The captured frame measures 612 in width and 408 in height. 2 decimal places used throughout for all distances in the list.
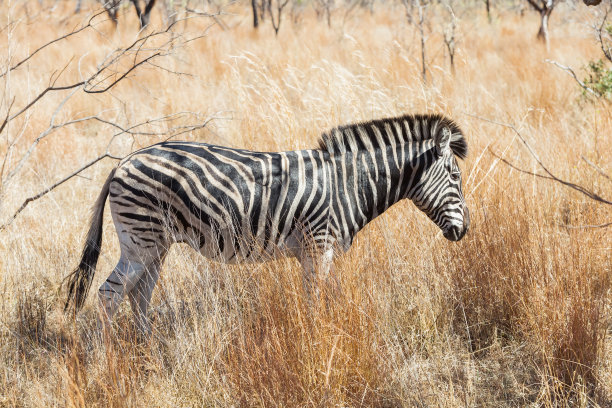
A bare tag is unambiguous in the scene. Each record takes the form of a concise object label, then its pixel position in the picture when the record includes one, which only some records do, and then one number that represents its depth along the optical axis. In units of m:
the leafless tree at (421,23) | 14.72
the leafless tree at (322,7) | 32.72
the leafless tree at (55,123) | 12.04
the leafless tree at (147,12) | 21.78
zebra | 6.37
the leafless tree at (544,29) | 22.91
